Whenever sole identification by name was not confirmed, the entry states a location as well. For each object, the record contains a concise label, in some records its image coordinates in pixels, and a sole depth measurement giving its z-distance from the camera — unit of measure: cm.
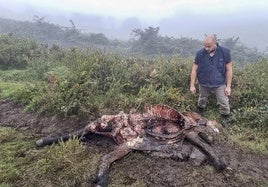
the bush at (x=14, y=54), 684
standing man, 378
